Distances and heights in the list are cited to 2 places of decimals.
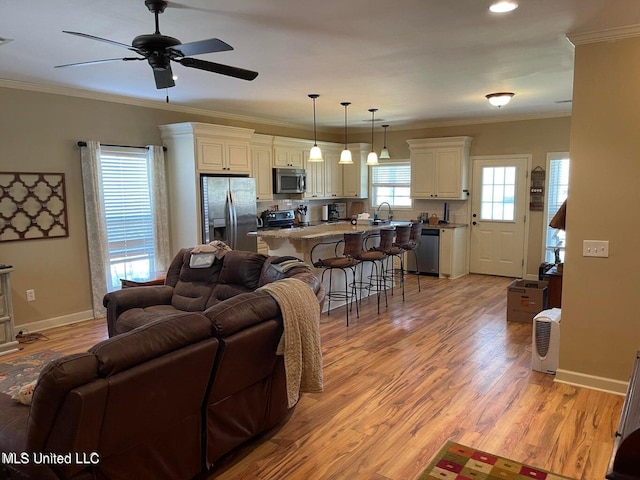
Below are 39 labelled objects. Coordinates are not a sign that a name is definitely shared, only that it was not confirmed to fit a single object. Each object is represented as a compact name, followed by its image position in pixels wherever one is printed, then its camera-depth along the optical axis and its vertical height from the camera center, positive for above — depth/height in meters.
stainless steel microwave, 7.37 +0.11
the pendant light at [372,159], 6.81 +0.39
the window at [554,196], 7.07 -0.19
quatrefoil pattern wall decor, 4.75 -0.17
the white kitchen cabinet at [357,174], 8.72 +0.23
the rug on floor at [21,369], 3.75 -1.54
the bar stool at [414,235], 6.35 -0.69
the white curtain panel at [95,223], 5.29 -0.38
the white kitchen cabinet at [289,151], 7.40 +0.58
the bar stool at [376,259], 5.61 -0.87
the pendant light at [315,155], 5.80 +0.39
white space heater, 3.79 -1.30
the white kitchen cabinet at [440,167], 7.69 +0.30
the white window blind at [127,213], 5.58 -0.29
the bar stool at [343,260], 5.29 -0.85
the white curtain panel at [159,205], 5.95 -0.21
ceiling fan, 2.59 +0.78
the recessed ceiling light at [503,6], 2.71 +1.05
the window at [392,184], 8.62 +0.04
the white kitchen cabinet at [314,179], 8.09 +0.14
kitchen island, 5.46 -0.66
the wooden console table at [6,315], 4.39 -1.17
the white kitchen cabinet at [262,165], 7.04 +0.35
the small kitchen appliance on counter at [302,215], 8.16 -0.49
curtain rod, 5.24 +0.52
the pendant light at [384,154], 7.54 +0.51
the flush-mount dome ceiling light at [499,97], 5.29 +0.99
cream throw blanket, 2.69 -0.88
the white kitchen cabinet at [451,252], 7.62 -1.09
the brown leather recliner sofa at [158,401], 1.74 -0.92
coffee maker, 8.78 -0.49
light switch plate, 3.39 -0.47
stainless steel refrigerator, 5.96 -0.30
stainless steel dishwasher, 7.76 -1.12
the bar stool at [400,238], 6.06 -0.68
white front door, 7.46 -0.49
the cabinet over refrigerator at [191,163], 5.86 +0.33
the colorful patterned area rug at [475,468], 2.46 -1.53
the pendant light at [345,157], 6.32 +0.39
